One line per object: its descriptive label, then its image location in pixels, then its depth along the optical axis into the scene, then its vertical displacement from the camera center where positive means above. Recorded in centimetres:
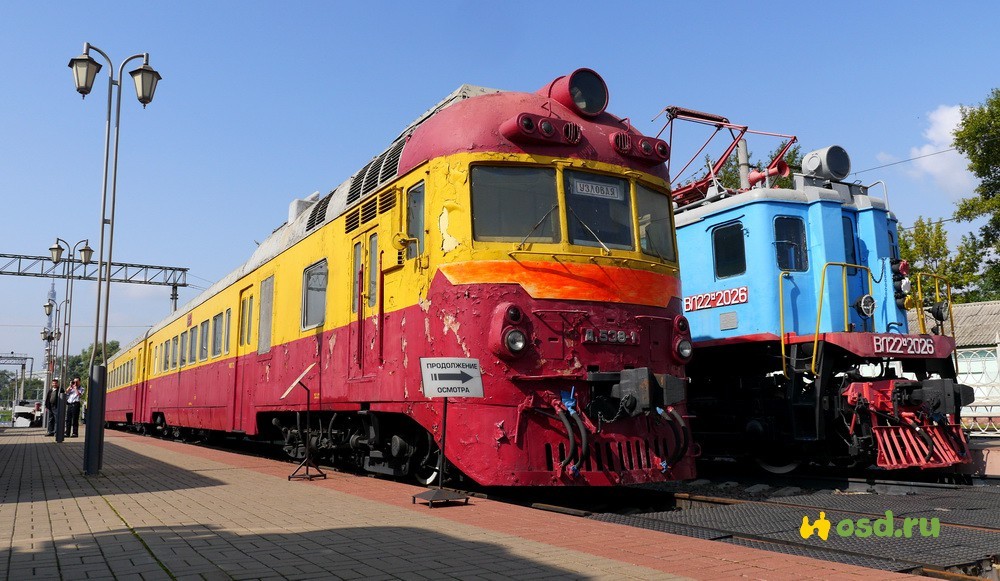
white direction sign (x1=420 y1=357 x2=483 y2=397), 665 +23
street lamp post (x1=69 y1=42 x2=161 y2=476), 1175 +496
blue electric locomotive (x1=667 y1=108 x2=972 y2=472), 928 +83
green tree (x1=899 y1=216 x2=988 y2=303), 2788 +500
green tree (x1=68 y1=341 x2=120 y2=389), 12044 +762
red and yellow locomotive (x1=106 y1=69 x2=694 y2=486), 698 +102
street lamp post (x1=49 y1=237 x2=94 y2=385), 2661 +541
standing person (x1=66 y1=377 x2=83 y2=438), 2087 +16
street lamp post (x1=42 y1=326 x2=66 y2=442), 3796 +349
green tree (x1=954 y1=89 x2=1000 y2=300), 2556 +749
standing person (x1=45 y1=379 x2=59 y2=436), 2435 +20
